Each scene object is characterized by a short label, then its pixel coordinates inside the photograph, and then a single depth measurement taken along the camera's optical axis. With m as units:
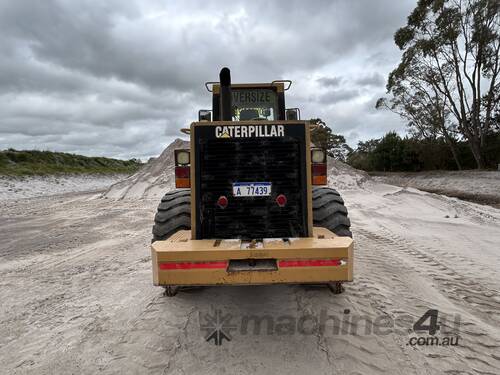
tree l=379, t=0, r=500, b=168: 24.09
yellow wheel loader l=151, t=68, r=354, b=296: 3.20
